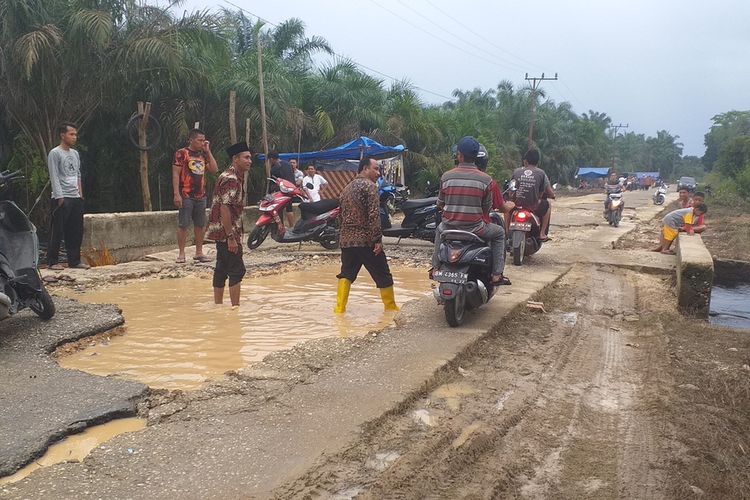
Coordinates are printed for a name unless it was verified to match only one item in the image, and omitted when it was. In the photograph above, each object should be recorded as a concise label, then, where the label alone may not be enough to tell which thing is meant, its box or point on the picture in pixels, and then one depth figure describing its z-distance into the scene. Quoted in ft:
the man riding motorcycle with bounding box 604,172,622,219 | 56.49
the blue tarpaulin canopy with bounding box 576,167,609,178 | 212.02
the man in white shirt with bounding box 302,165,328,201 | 44.57
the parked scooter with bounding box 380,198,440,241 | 34.83
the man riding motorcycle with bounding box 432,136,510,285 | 18.31
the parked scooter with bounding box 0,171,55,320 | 15.99
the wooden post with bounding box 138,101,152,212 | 38.11
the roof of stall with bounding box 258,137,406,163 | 53.72
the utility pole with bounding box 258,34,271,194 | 44.51
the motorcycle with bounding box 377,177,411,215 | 37.55
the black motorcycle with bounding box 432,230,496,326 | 17.38
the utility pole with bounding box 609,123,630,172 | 295.64
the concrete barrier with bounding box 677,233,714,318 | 21.75
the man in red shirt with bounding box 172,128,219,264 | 26.81
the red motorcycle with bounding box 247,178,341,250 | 33.60
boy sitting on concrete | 35.14
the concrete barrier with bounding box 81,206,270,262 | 29.60
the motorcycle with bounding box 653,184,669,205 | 102.58
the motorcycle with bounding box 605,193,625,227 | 54.75
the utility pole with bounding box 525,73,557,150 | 151.06
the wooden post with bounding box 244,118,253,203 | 45.93
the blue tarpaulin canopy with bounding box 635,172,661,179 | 241.14
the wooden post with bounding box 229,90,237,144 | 43.34
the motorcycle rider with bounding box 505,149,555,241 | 29.81
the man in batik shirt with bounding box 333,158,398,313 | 19.57
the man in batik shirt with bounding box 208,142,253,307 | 20.02
